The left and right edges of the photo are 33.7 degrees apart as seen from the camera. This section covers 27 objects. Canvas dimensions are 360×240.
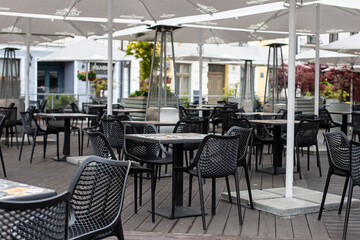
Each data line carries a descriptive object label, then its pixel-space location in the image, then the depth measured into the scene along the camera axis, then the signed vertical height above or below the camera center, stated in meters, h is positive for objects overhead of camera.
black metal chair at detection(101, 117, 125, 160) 8.16 -0.47
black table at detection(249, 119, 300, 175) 9.10 -0.78
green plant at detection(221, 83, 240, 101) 24.85 +0.35
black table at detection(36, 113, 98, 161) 10.35 -0.62
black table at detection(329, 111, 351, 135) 14.34 -0.52
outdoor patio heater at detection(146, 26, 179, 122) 10.90 +0.13
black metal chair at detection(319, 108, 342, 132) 13.54 -0.44
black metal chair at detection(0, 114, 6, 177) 8.13 -0.32
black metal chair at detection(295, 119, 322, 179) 8.75 -0.48
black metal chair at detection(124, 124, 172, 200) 6.78 -0.61
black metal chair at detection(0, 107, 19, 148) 12.05 -0.46
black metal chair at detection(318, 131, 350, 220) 5.60 -0.50
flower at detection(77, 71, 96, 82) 22.89 +0.85
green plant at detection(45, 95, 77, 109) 22.92 -0.13
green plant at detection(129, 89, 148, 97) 16.07 +0.16
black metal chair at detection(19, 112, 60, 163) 10.48 -0.53
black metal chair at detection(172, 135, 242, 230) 5.56 -0.56
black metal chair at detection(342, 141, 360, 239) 5.05 -0.56
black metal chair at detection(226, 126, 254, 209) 6.18 -0.45
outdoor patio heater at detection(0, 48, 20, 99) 16.41 +0.24
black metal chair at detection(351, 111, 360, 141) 12.27 -0.44
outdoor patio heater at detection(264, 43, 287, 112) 16.20 +0.99
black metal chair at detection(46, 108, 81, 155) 10.66 -0.52
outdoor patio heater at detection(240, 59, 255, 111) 18.59 +0.31
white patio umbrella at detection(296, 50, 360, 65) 16.88 +1.32
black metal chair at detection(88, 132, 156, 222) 5.54 -0.49
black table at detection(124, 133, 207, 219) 5.76 -0.61
